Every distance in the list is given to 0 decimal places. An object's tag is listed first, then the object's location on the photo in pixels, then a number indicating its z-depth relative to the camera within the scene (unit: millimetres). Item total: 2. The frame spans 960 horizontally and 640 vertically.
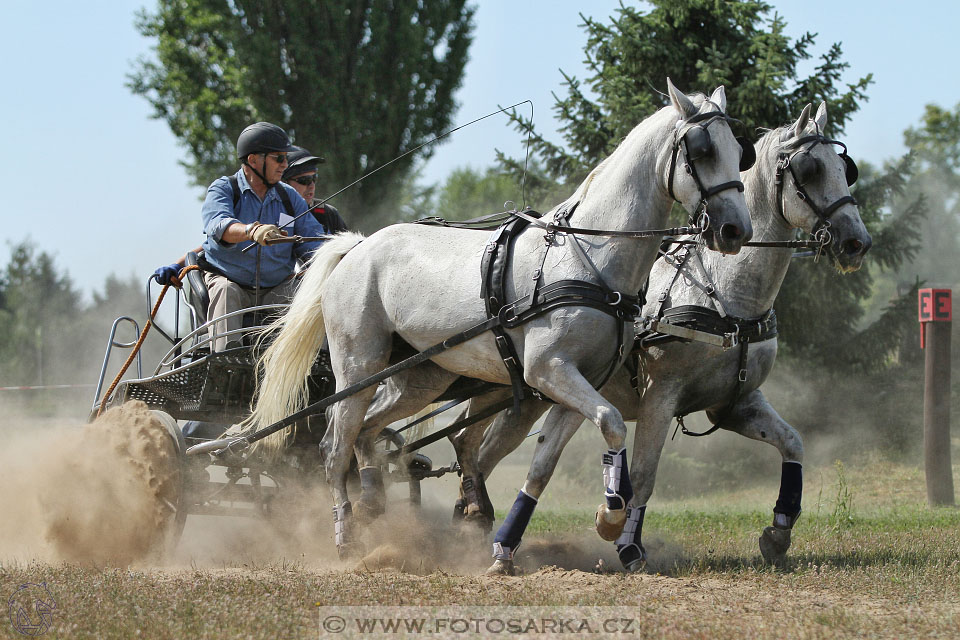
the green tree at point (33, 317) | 81187
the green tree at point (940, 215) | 78562
